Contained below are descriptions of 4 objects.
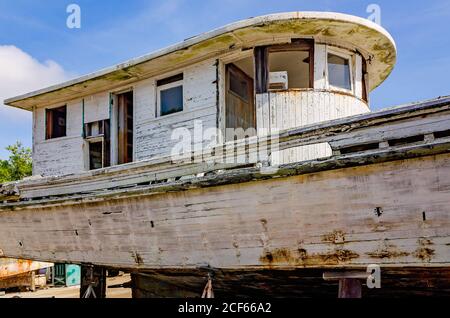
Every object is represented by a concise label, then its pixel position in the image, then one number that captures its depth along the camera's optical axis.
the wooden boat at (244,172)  4.57
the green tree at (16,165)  29.50
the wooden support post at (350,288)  5.21
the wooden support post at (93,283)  7.88
